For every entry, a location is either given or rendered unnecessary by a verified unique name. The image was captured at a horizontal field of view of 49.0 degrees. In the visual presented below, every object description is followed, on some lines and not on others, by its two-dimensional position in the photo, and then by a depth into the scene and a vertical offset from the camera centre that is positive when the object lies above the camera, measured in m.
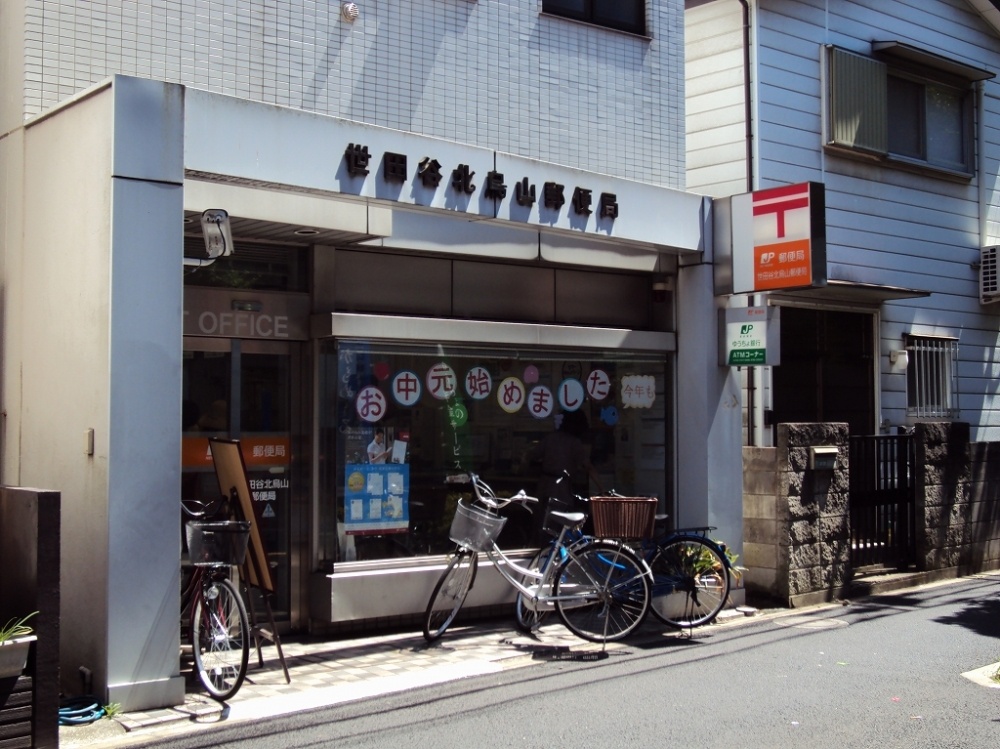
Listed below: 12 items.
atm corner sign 10.91 +0.70
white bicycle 9.20 -1.48
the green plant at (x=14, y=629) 6.00 -1.23
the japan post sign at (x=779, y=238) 10.53 +1.65
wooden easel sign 7.73 -0.58
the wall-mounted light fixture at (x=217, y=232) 7.73 +1.24
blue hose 6.56 -1.83
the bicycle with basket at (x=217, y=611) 7.16 -1.34
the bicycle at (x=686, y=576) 9.98 -1.55
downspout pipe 13.45 +3.32
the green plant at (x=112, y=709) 6.72 -1.85
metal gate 12.85 -1.13
